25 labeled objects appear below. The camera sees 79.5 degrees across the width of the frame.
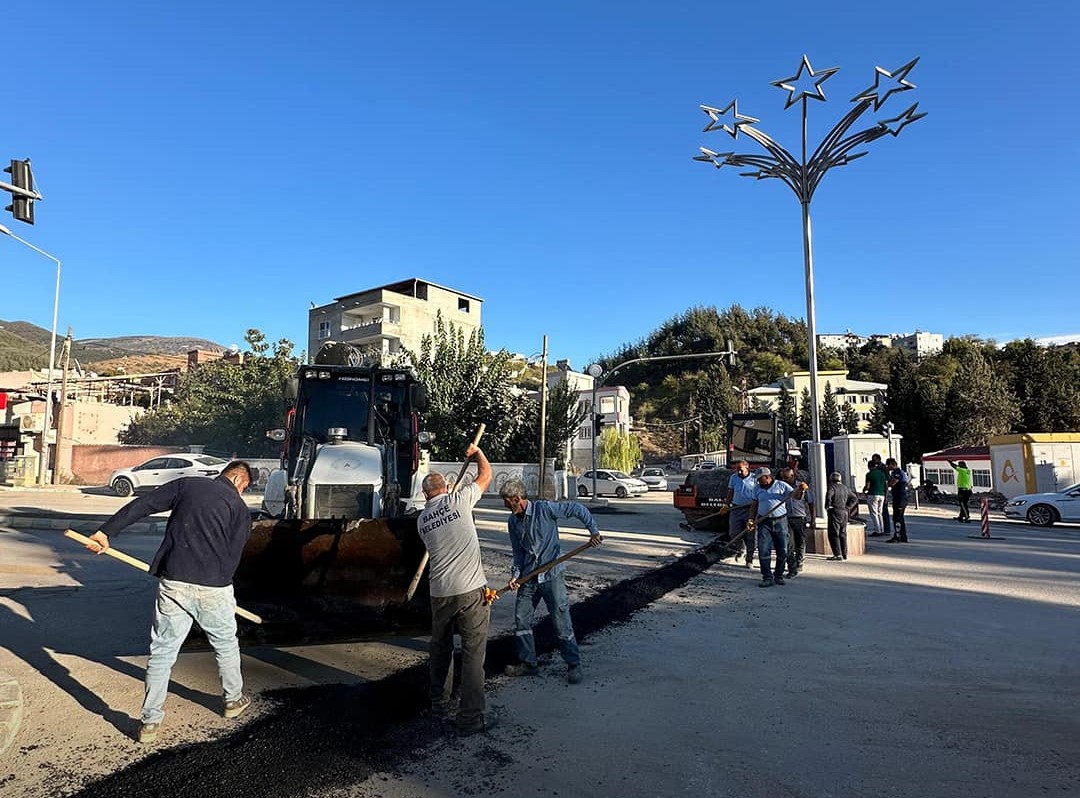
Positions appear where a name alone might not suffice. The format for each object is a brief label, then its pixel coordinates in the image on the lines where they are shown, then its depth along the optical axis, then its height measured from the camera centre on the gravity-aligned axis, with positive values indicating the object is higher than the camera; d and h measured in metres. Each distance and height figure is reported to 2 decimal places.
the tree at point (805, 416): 55.72 +5.12
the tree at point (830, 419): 60.31 +4.20
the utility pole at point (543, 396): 23.84 +2.45
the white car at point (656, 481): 38.12 -1.10
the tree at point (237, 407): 34.41 +2.91
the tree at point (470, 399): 29.00 +2.82
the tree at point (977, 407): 36.78 +3.25
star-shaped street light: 12.88 +6.66
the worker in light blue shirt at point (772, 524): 9.29 -0.88
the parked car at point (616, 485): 31.94 -1.13
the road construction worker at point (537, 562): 5.32 -0.86
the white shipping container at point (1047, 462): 22.84 +0.07
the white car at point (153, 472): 23.95 -0.44
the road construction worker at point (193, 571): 4.17 -0.73
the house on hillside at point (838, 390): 81.56 +9.46
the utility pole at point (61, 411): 27.89 +2.01
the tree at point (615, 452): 49.97 +0.78
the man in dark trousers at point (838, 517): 11.62 -0.96
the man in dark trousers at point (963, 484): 18.68 -0.58
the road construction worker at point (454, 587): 4.45 -0.87
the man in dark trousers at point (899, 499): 13.61 -0.75
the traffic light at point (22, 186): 12.98 +5.47
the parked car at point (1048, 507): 18.20 -1.24
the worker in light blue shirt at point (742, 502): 10.97 -0.67
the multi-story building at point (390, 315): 46.75 +11.50
